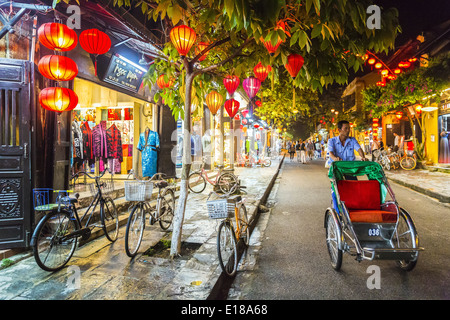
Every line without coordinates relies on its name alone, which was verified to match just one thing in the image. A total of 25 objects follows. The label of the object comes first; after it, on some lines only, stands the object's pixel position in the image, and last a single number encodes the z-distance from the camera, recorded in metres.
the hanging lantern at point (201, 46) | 5.18
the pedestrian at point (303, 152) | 26.53
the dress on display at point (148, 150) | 9.15
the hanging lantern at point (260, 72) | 5.66
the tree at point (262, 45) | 3.05
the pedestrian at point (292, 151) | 31.27
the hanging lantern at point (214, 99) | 5.90
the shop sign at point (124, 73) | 7.06
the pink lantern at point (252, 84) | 6.51
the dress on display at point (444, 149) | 15.32
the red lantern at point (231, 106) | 8.23
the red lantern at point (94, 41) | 5.18
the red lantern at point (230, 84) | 5.51
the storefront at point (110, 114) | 7.02
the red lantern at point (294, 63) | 4.14
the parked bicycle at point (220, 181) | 10.13
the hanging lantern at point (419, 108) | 15.70
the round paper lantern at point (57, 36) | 4.43
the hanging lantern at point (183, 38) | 4.26
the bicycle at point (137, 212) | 4.43
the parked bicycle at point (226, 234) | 3.88
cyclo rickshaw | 3.57
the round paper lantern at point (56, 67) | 4.59
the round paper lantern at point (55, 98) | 4.70
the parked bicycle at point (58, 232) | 3.76
